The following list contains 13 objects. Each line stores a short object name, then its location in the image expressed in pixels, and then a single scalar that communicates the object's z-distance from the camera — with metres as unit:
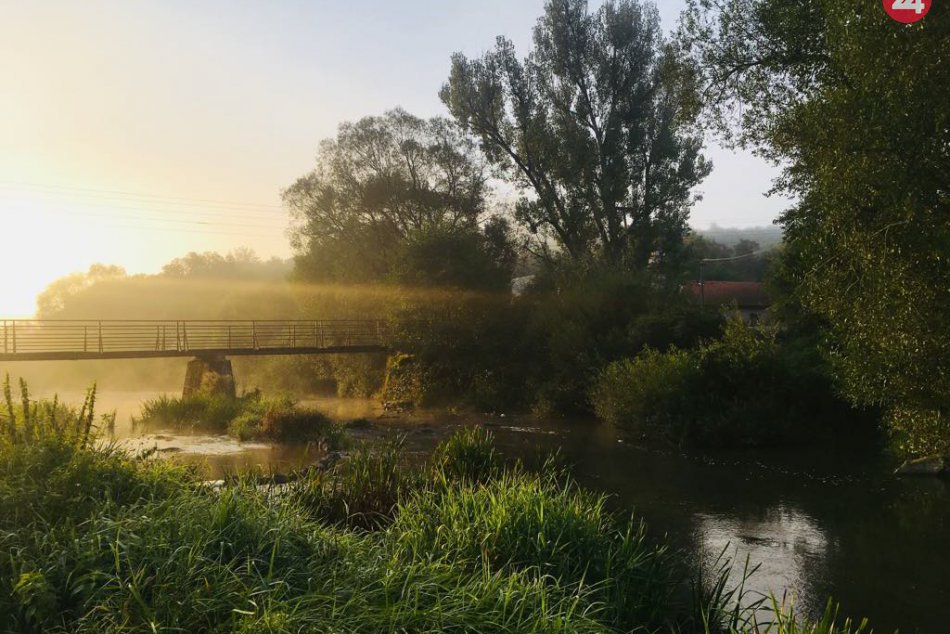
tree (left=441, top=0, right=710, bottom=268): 35.19
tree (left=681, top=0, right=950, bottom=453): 10.95
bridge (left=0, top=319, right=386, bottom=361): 27.01
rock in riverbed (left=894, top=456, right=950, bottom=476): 17.20
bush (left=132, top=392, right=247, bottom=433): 25.88
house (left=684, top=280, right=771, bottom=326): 56.28
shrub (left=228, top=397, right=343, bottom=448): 22.22
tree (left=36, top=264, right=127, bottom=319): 78.94
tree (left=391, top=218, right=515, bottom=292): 34.22
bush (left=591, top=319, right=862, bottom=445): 21.59
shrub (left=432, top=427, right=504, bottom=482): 12.05
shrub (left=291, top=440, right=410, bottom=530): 9.74
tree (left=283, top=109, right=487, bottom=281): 42.50
